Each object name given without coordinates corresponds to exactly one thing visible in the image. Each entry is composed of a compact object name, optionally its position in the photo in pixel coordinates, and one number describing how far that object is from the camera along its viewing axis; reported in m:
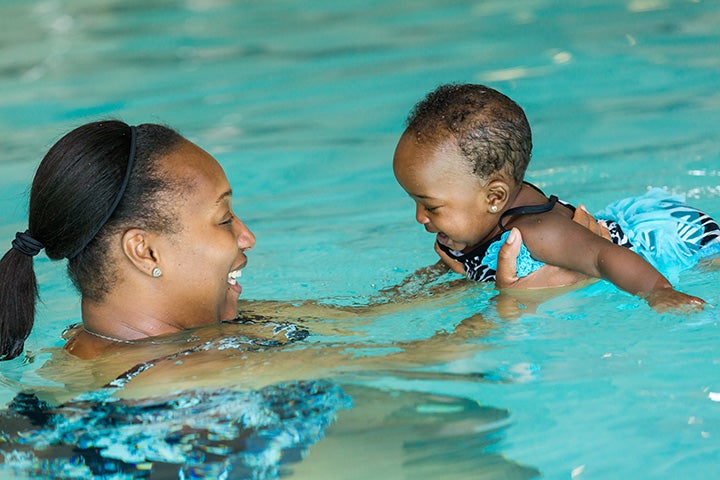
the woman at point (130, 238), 5.70
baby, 7.31
